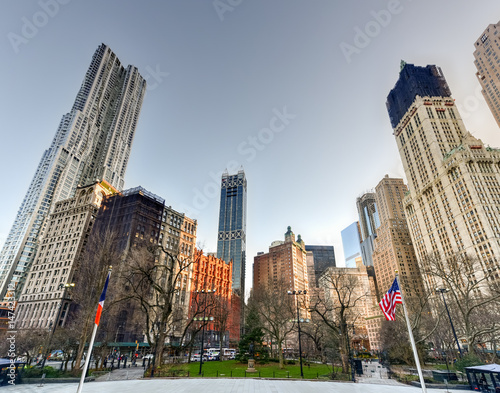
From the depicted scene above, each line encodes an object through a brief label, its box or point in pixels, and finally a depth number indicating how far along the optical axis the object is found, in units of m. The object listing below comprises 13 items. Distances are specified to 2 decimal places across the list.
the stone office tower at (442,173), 83.94
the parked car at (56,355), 58.13
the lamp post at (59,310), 78.27
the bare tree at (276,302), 41.62
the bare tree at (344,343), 28.73
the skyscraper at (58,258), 82.81
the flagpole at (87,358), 12.01
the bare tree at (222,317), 51.40
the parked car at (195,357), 53.91
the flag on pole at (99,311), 14.16
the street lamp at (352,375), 25.12
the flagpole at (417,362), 12.38
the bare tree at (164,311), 26.50
